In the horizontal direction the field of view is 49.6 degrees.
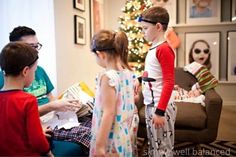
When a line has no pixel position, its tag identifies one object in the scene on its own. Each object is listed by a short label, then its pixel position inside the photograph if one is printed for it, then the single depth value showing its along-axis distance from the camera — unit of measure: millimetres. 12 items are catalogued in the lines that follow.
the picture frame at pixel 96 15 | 4270
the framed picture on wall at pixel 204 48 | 5387
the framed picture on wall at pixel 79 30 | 3576
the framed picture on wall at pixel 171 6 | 5402
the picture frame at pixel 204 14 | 5301
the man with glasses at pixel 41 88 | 1632
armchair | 2574
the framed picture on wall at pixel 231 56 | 5316
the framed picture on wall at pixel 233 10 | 5234
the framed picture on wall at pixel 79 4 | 3539
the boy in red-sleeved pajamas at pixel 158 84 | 1627
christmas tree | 4359
